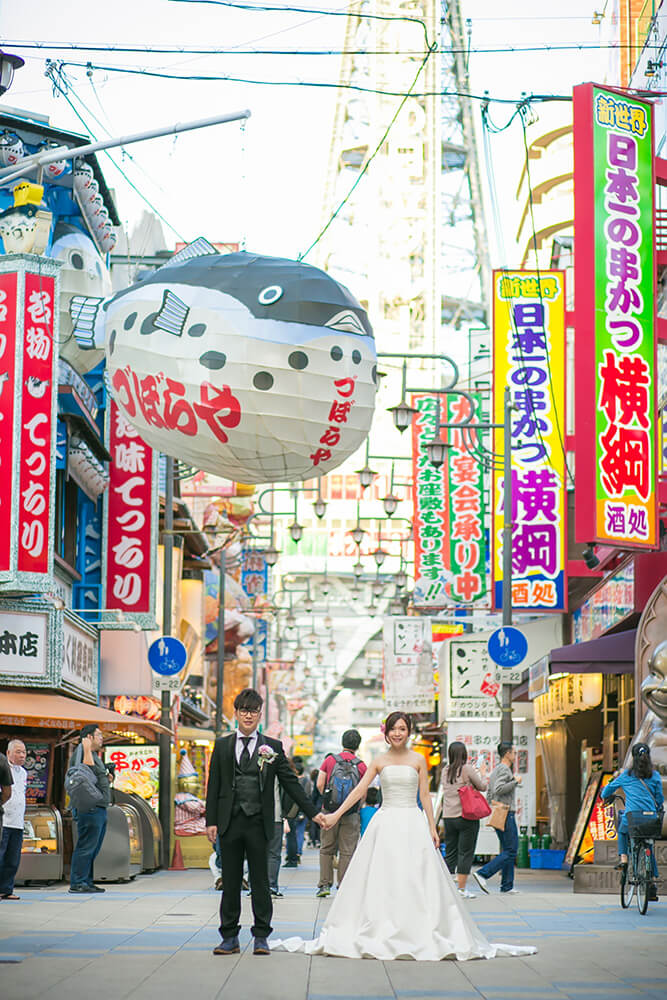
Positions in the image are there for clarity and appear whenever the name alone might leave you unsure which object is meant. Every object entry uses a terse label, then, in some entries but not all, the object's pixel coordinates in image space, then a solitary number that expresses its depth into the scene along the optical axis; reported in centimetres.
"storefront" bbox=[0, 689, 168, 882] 1883
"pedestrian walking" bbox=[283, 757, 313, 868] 2538
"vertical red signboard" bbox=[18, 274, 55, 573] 1902
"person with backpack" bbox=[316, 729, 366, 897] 1762
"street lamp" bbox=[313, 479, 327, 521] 3944
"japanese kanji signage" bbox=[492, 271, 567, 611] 2642
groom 1069
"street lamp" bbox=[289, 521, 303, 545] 4220
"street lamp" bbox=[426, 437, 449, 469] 2431
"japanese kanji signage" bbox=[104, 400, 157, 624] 2619
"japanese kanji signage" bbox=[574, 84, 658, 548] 1958
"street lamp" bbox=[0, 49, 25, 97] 1323
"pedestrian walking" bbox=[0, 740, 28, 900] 1614
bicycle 1505
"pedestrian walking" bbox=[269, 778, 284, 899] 1736
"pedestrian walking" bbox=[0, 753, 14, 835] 1376
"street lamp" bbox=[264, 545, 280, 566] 4541
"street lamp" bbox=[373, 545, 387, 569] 4618
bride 1073
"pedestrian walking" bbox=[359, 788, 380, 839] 2034
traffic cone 2480
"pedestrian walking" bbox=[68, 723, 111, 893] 1755
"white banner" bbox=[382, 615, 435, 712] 4103
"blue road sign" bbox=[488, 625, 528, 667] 2289
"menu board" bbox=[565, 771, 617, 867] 1948
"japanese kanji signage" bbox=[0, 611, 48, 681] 2009
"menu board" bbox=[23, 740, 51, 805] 2170
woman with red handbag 1770
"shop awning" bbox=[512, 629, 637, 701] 2144
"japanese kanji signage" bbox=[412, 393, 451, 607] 3416
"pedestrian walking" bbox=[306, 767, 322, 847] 4015
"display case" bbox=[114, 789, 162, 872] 2145
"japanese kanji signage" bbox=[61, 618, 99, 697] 2212
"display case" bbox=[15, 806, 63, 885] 1861
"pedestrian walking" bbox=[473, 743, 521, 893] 1844
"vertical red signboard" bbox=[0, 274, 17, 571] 1883
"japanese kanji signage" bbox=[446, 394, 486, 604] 3406
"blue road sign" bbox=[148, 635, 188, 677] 2458
